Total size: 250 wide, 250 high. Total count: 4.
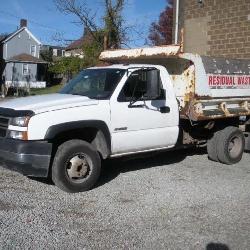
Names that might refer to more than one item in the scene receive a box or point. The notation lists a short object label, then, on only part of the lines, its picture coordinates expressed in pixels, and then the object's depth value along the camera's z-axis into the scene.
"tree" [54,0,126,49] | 18.20
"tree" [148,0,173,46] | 26.67
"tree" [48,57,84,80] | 19.26
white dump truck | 4.88
